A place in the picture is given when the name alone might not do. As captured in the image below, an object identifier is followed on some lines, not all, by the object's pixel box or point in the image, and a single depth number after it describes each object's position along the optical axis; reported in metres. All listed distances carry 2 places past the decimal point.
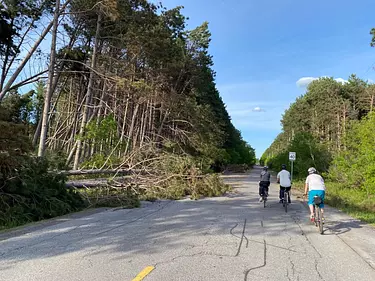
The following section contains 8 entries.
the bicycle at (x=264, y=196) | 15.80
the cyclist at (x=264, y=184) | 16.02
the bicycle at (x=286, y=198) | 14.18
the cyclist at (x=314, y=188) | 9.82
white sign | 28.26
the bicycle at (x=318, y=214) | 9.19
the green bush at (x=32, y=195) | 10.40
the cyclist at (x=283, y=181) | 14.80
